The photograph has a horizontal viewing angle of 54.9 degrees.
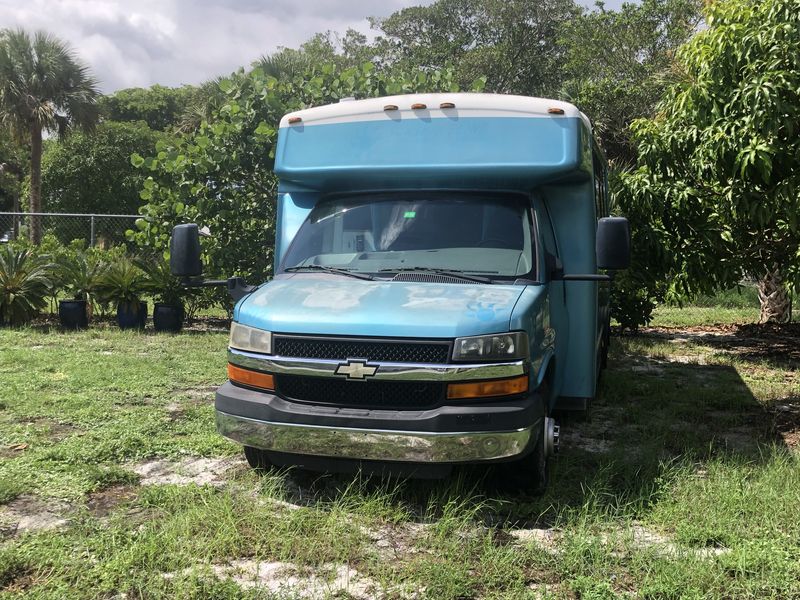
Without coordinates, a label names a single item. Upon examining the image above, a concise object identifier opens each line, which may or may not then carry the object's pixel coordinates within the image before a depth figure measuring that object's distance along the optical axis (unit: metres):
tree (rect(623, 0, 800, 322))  6.20
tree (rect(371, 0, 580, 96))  32.94
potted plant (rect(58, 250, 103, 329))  12.24
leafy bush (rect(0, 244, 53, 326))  12.05
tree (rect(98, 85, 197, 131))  43.75
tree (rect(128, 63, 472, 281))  12.03
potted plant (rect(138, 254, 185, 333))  12.33
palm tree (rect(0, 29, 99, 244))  24.73
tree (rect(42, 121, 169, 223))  33.78
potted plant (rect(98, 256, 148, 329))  12.39
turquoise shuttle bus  4.27
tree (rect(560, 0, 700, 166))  22.42
